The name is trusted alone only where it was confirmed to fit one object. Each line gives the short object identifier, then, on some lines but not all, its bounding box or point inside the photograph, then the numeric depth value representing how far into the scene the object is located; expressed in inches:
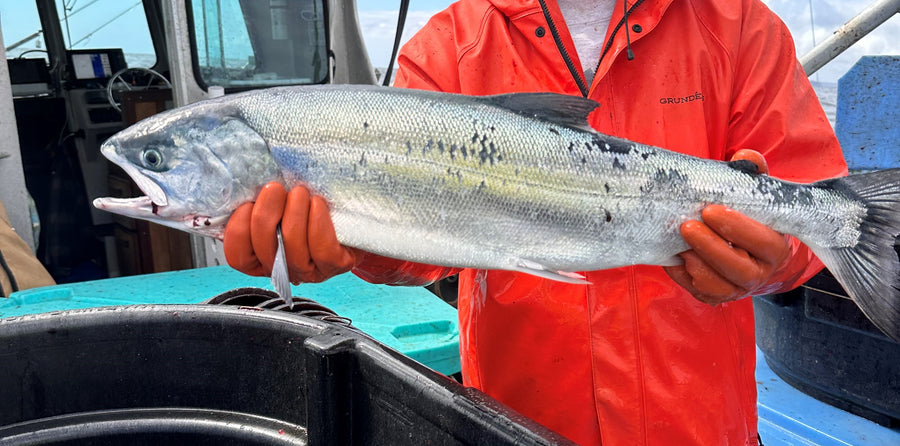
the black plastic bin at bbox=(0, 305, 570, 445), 57.5
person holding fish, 69.7
